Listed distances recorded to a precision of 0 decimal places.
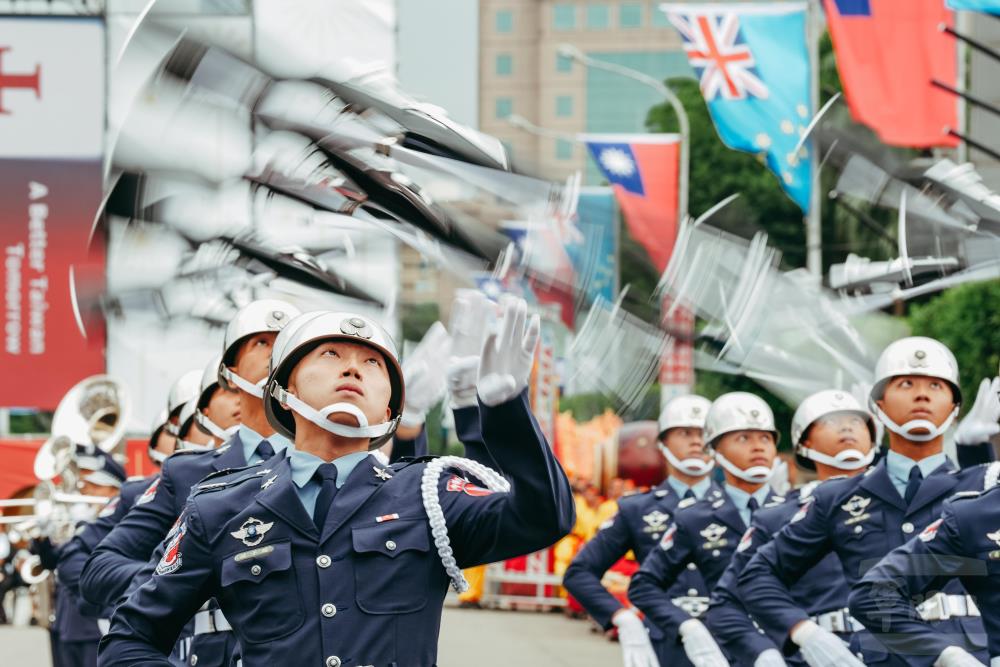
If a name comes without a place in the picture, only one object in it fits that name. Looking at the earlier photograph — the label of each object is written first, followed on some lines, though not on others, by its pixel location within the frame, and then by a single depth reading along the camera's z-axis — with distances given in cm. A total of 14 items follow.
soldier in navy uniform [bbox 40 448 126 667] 1085
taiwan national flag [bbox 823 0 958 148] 1836
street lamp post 2588
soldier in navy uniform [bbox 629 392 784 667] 1036
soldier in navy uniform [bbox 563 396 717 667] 1030
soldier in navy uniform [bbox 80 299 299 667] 683
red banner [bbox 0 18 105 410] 2516
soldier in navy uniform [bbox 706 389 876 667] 899
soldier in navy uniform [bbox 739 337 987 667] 788
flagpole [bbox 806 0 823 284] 2148
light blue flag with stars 2114
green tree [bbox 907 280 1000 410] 2512
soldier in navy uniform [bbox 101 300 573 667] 486
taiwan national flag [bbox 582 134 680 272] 2348
